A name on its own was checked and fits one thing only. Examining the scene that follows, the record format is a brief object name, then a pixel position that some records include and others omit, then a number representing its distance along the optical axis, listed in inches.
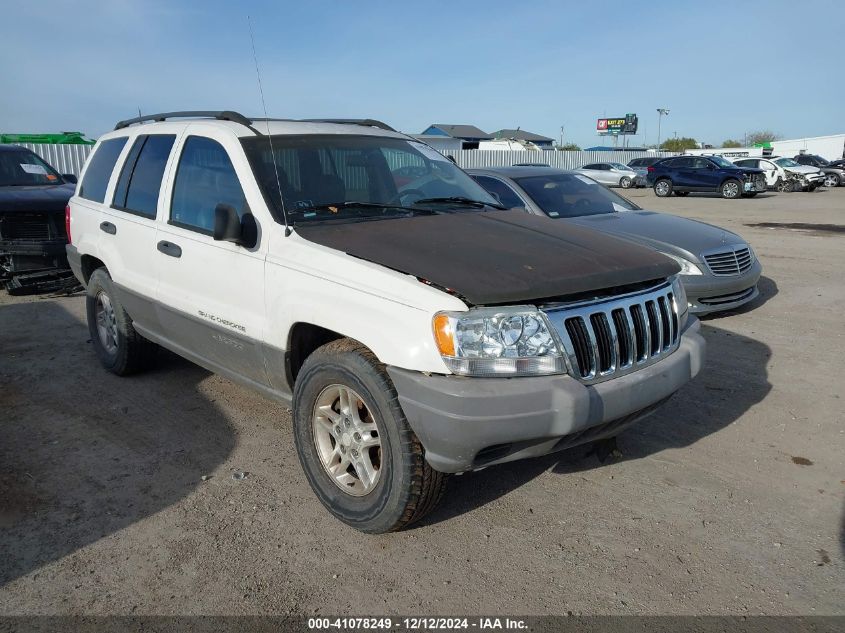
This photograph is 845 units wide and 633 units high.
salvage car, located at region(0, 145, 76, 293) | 331.6
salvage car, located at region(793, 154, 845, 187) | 1311.5
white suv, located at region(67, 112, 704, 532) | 112.1
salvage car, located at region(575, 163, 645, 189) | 1312.7
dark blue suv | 1001.5
